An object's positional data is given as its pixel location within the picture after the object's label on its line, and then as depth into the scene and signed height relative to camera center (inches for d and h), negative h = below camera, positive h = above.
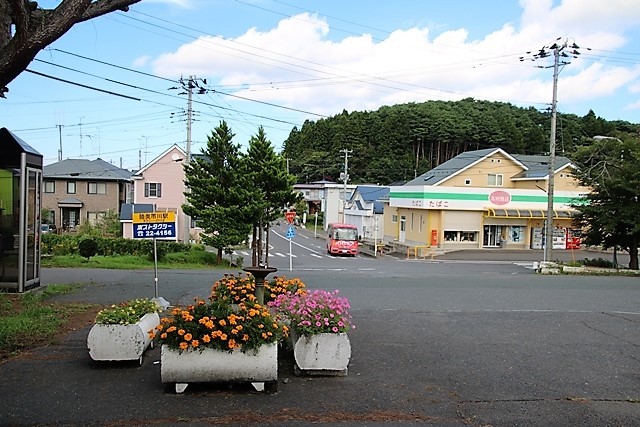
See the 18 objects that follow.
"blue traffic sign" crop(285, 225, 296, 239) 1308.3 -65.7
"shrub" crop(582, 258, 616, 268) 1284.7 -116.7
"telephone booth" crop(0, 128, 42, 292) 521.3 -10.9
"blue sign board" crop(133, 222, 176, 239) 447.3 -22.0
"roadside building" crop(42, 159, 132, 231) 2176.4 +22.9
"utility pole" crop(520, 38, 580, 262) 1266.0 +191.6
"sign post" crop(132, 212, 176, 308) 448.1 -18.3
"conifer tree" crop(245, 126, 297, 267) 1173.7 +43.7
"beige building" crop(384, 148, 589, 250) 1879.9 +6.7
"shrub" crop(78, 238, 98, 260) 1084.5 -88.2
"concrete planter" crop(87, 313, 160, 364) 295.9 -70.1
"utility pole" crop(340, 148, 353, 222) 2363.2 -7.5
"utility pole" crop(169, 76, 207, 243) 1404.9 +253.3
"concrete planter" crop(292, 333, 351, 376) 287.0 -71.2
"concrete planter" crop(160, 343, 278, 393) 254.2 -70.0
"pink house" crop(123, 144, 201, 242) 1985.7 +59.2
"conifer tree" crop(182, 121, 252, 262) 1188.5 +15.3
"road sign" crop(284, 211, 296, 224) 1268.6 -28.6
